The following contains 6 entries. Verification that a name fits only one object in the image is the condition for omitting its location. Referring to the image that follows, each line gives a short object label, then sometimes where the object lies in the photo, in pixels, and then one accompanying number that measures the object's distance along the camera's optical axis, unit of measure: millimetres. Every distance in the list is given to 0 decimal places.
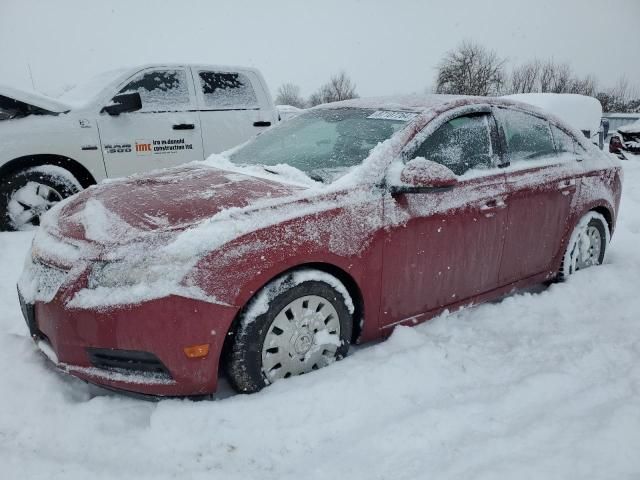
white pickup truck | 4844
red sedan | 2148
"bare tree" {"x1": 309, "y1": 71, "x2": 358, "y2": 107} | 61844
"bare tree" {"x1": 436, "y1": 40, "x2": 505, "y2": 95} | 39438
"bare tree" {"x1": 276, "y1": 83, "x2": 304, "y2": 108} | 83156
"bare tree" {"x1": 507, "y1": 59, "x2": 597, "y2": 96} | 39500
